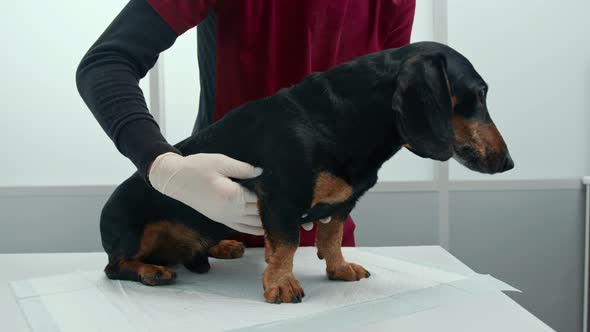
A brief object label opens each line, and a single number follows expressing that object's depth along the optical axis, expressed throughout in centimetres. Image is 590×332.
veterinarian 100
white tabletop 90
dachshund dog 89
